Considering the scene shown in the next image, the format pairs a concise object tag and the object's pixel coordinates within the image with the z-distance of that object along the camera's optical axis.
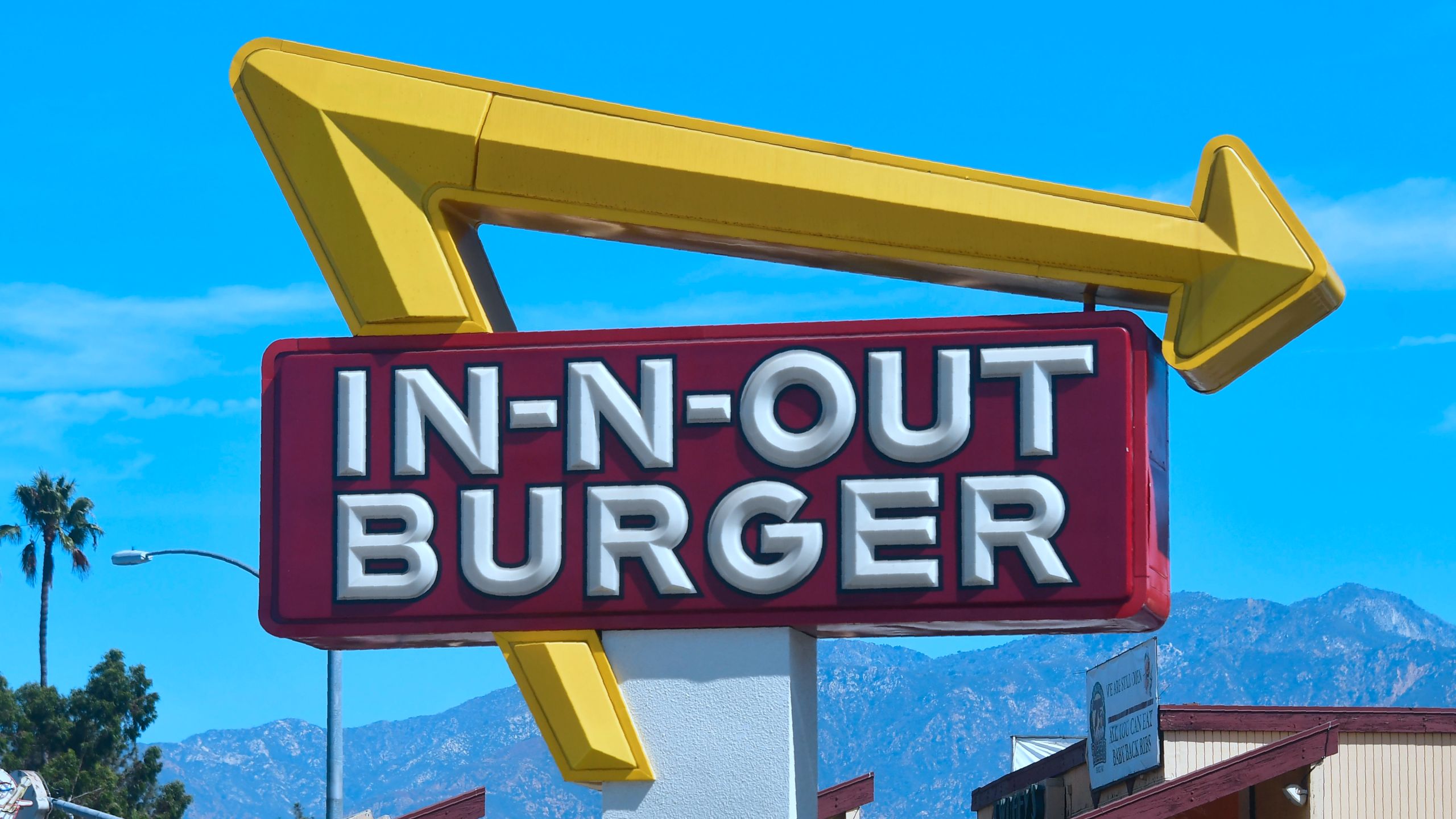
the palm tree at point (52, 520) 85.69
